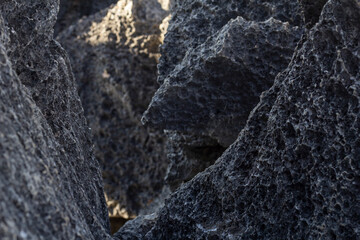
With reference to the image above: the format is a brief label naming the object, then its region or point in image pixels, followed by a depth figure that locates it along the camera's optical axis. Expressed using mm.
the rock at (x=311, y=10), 1744
